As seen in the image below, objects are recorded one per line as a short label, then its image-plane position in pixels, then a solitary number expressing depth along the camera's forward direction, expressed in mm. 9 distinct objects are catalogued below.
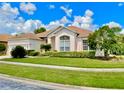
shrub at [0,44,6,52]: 17542
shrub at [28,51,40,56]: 14664
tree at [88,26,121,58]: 11293
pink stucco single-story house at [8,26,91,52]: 15440
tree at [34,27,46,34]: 27647
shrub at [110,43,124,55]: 11201
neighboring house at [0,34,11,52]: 21118
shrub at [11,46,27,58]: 12609
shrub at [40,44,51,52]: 15814
